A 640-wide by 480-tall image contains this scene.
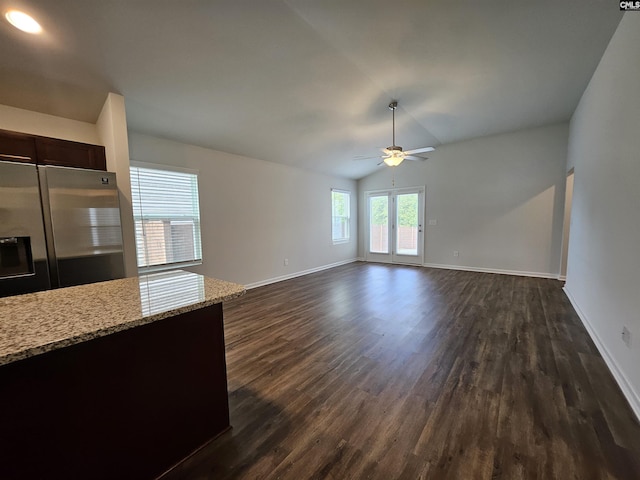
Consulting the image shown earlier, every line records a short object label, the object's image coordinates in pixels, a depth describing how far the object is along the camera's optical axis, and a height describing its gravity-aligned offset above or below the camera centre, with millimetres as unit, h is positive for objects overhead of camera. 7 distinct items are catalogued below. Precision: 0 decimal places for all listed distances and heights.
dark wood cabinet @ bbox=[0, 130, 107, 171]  2246 +687
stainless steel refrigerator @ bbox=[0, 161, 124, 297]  2074 -25
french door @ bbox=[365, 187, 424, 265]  6637 -207
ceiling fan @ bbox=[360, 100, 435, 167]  3642 +901
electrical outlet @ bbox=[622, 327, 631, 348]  1908 -901
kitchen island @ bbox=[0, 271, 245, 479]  978 -698
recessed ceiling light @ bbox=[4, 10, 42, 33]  1798 +1424
